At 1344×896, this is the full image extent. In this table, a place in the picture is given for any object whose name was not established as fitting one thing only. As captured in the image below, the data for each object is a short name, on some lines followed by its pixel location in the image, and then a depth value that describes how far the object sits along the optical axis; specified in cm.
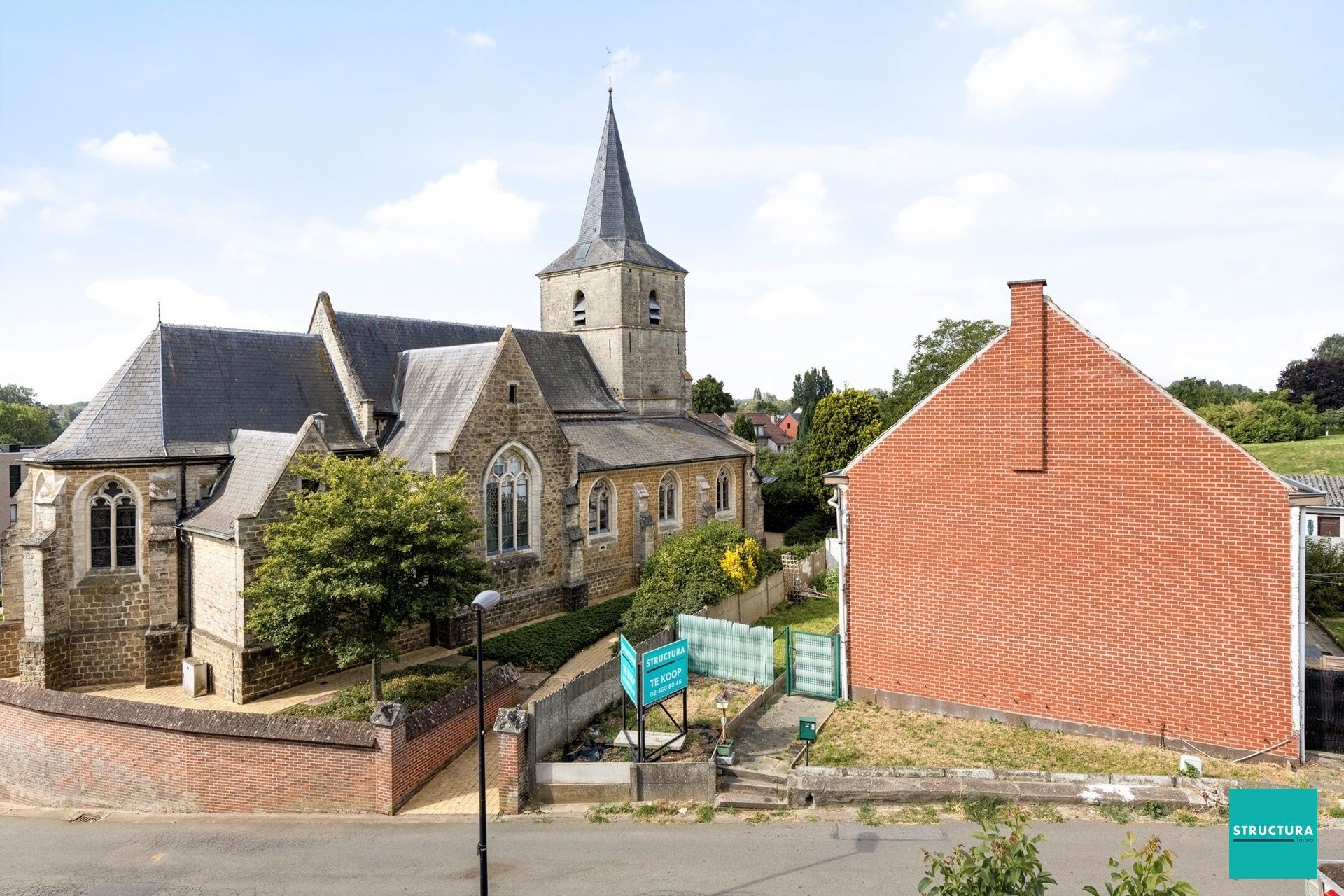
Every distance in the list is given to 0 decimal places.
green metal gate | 1834
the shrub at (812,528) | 4219
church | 2034
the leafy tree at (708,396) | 9397
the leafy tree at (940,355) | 4725
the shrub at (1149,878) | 533
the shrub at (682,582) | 2219
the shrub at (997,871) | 570
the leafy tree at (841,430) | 4306
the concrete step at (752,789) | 1372
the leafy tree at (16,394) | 12875
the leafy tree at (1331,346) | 12388
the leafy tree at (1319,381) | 8225
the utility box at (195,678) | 1988
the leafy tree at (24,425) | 8919
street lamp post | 1039
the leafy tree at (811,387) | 10450
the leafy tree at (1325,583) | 2762
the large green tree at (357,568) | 1719
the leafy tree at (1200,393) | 8038
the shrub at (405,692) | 1798
